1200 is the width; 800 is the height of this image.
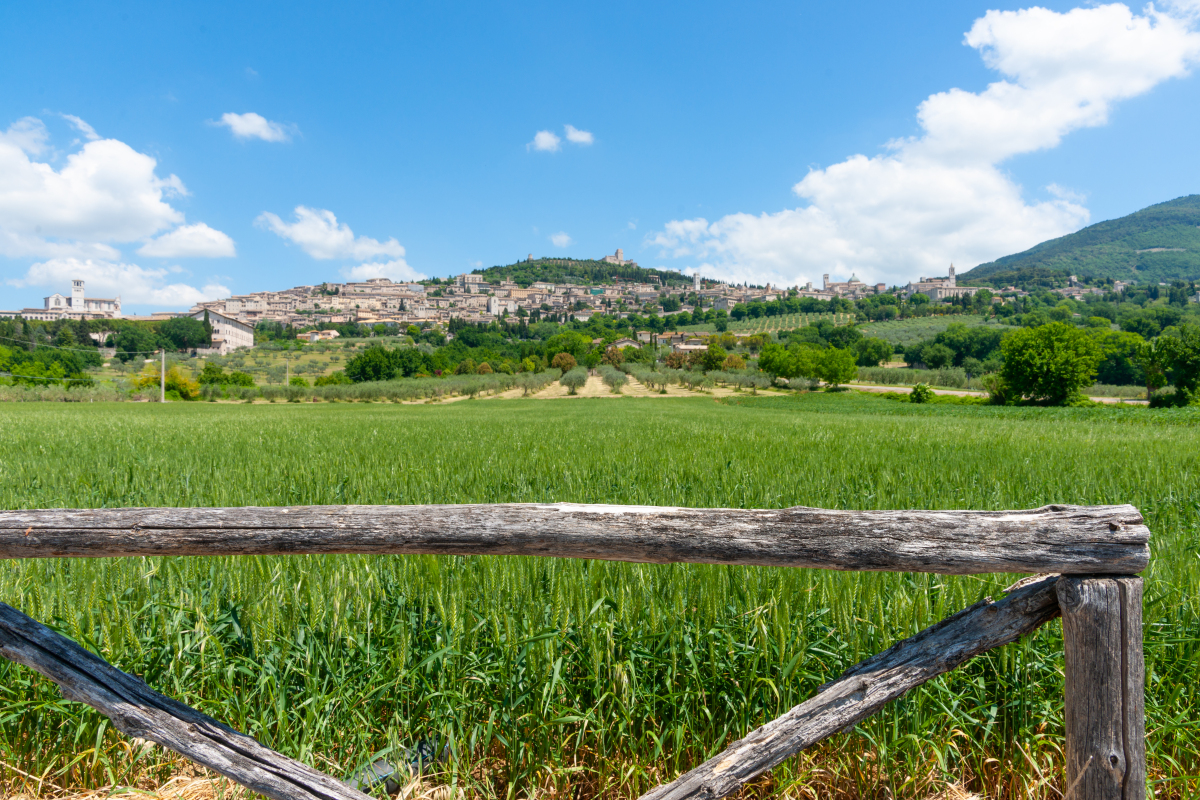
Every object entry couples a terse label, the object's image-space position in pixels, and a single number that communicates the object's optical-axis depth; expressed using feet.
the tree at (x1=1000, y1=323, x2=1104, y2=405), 154.61
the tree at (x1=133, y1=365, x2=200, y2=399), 195.95
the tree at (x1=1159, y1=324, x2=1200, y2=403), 141.69
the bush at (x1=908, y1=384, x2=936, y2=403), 173.06
